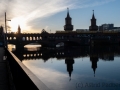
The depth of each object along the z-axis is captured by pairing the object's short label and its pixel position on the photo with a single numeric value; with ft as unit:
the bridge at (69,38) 311.72
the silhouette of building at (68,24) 481.87
